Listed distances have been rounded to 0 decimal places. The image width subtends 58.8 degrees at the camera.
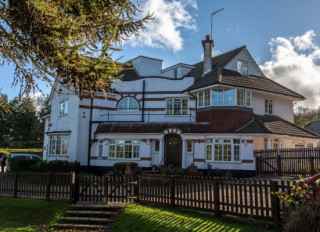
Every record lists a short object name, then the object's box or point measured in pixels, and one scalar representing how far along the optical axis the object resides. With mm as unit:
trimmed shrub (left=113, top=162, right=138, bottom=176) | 20166
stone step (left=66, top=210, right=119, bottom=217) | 10462
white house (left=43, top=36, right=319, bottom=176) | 20109
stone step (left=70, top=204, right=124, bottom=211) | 10812
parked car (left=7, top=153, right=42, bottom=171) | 26966
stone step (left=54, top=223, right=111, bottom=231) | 9711
